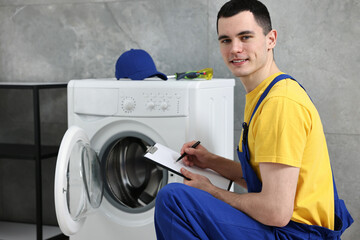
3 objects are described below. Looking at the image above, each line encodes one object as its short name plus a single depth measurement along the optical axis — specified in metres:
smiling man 1.40
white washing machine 2.07
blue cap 2.26
